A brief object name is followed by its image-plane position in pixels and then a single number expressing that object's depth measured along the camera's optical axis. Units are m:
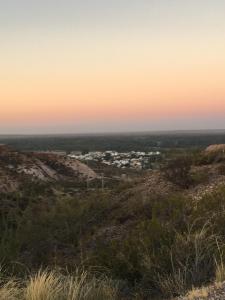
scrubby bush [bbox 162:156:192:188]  10.53
